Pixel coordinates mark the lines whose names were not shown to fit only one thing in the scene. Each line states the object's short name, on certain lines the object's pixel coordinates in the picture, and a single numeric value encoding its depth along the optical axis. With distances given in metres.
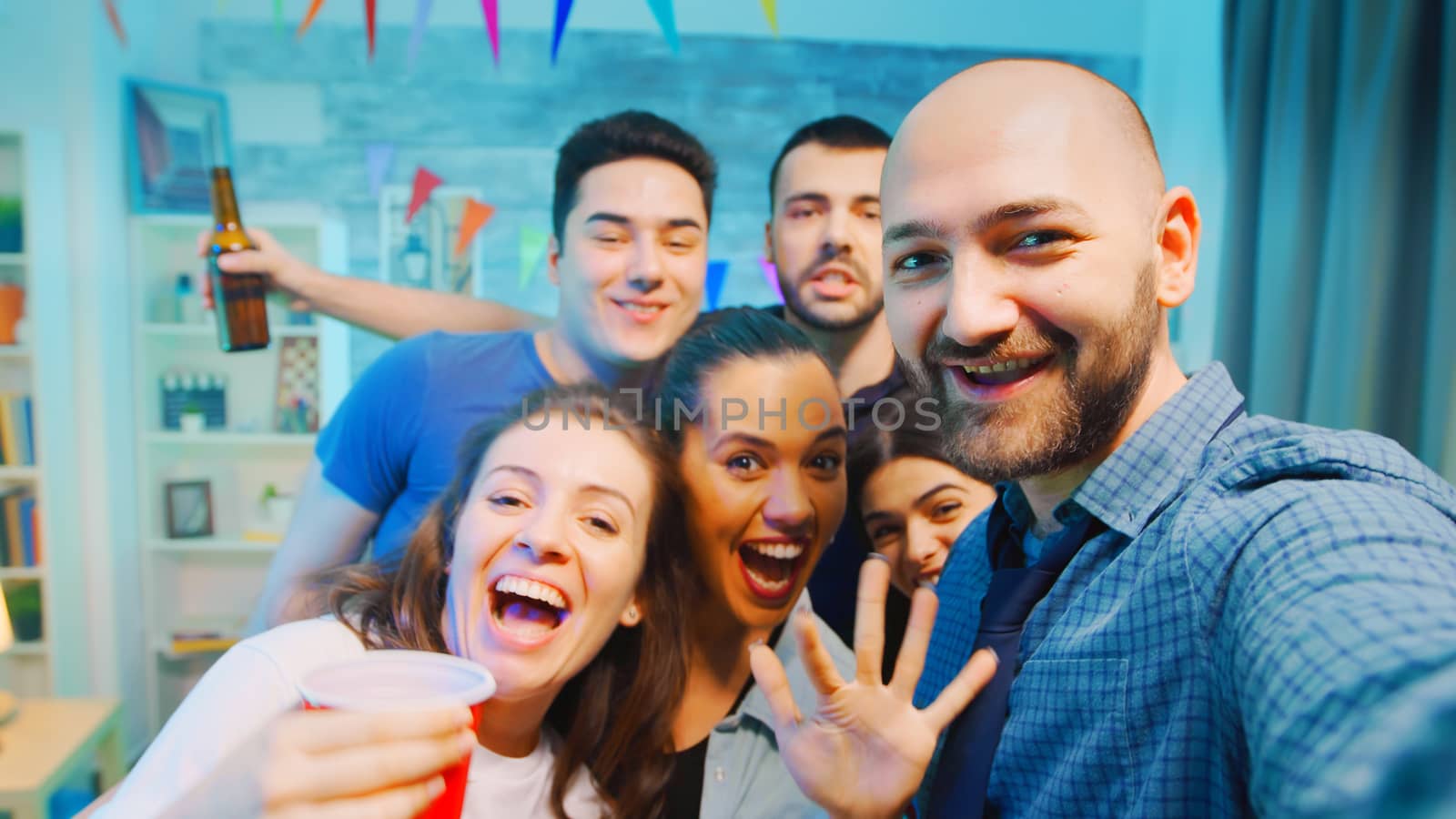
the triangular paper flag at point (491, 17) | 1.43
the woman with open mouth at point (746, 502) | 1.19
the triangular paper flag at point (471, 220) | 2.04
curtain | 1.48
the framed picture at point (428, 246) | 2.04
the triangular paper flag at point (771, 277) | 1.72
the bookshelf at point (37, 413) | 2.73
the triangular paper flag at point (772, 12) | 1.42
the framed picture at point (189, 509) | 2.83
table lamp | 1.82
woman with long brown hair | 0.84
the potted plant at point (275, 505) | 2.81
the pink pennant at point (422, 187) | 1.89
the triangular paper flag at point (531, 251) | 2.02
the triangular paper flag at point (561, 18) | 1.39
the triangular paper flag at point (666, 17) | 1.41
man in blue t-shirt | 1.32
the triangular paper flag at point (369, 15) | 1.52
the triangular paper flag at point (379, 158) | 2.29
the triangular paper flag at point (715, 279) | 1.71
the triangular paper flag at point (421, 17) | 1.62
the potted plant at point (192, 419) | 2.78
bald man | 0.68
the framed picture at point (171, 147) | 2.57
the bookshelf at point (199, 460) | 2.78
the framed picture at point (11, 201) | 2.75
